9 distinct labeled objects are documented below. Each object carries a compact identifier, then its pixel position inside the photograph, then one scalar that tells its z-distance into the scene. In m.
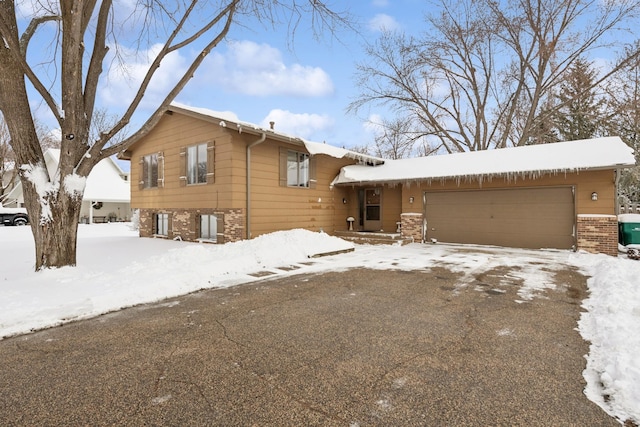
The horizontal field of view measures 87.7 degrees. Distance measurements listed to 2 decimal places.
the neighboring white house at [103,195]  24.64
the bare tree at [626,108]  18.08
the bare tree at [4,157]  26.64
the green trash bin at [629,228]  9.52
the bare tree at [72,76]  5.88
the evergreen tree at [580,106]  19.11
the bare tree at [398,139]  22.81
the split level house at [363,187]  9.90
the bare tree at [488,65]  17.73
